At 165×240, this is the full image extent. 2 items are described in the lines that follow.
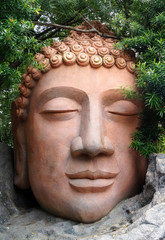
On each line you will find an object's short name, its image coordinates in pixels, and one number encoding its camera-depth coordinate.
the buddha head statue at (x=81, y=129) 3.73
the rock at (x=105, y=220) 2.71
